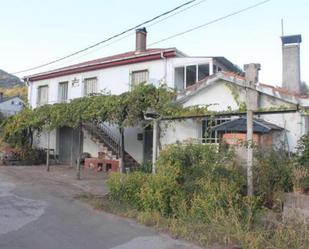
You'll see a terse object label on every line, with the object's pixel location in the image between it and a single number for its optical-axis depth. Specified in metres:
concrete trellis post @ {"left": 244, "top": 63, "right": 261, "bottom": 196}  5.41
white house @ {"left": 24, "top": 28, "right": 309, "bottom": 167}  8.41
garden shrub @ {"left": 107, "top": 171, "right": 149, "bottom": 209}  6.43
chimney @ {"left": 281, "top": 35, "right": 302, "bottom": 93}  9.46
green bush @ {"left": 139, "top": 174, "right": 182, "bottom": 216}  5.75
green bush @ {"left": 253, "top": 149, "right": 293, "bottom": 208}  5.56
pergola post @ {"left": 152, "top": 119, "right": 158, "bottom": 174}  6.99
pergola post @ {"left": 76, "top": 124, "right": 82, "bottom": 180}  10.67
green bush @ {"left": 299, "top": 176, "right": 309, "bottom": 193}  5.25
